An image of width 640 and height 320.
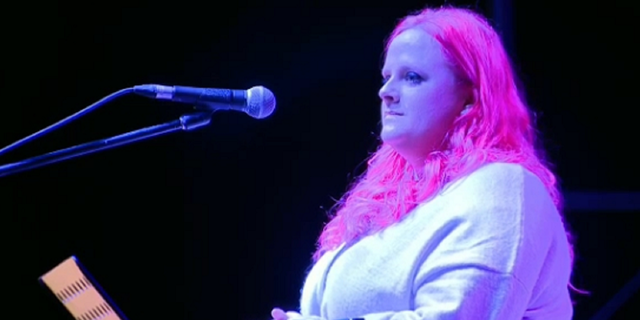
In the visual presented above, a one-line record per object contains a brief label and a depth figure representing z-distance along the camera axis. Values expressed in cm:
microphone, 538
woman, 530
